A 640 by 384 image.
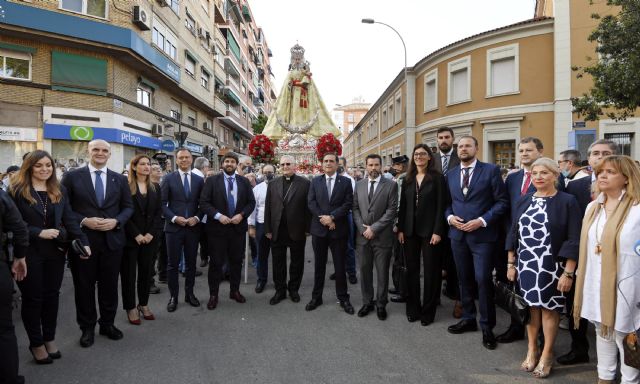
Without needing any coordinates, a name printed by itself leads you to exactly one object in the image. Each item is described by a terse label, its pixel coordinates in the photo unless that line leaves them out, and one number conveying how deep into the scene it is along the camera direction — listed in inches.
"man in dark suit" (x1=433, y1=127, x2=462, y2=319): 200.7
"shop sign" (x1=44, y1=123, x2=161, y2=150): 594.5
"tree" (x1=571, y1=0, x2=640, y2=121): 403.9
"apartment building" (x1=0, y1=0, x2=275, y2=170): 570.3
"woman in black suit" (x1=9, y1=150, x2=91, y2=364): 137.3
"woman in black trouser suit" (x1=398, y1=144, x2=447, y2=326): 183.6
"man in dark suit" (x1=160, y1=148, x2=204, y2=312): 206.4
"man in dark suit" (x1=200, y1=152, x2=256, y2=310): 211.5
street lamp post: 992.8
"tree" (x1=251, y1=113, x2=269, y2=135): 1568.7
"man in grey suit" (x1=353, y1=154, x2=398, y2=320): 194.5
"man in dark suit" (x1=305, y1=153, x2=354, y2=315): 207.2
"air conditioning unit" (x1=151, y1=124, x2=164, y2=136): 788.6
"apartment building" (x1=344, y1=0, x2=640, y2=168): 668.1
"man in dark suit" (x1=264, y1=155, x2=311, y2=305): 220.4
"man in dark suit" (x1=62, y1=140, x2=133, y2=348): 159.8
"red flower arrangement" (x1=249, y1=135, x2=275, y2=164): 365.4
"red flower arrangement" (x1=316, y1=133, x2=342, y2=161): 336.2
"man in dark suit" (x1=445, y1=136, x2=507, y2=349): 162.7
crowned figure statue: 427.2
